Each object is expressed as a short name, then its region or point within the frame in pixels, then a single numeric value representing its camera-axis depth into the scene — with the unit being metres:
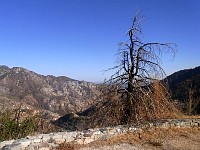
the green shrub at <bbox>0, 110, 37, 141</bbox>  8.68
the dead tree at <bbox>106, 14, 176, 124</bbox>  8.00
